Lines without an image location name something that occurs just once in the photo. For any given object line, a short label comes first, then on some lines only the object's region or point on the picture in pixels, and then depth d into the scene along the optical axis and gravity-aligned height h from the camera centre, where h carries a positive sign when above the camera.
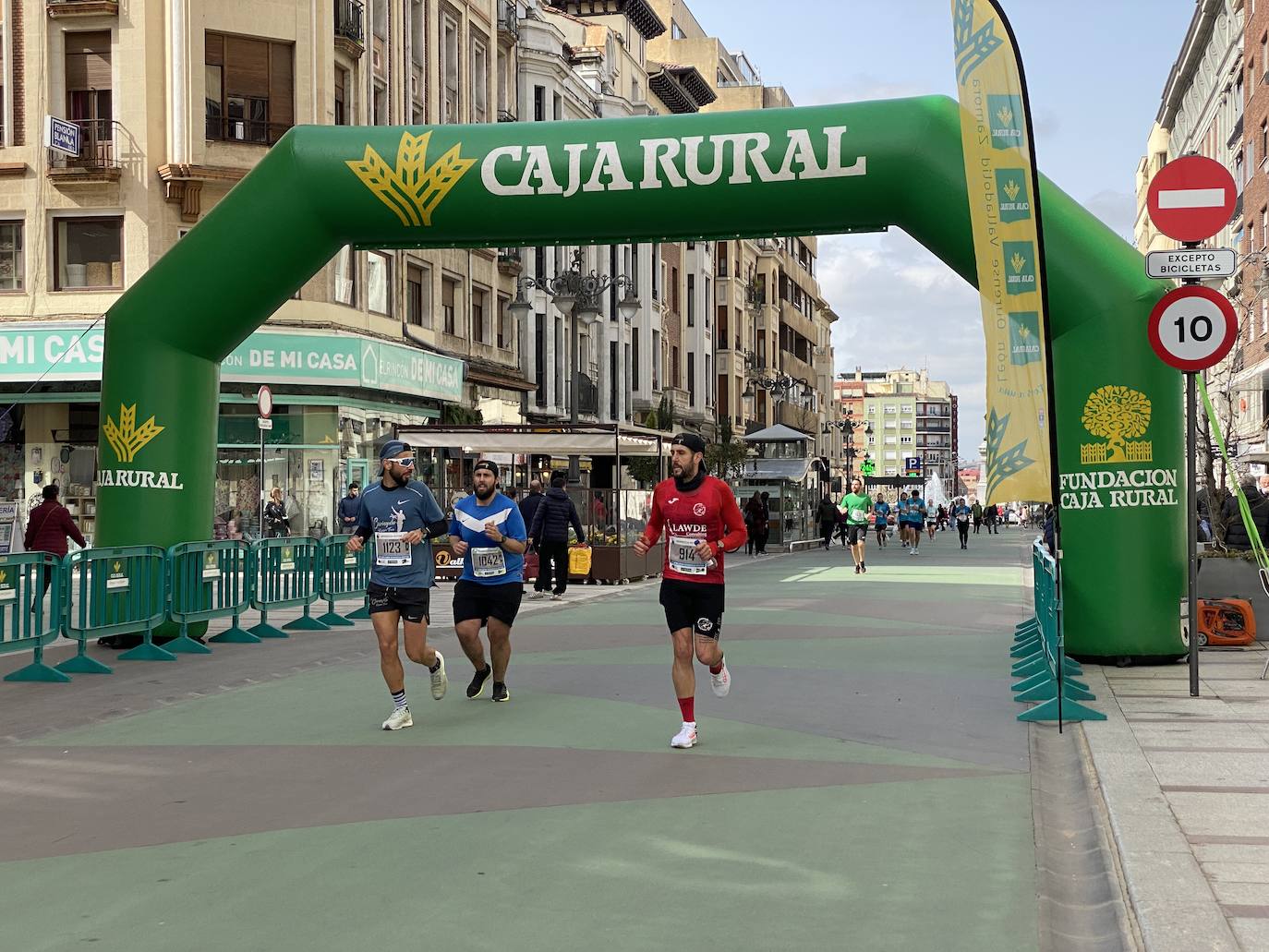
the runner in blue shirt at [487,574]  11.38 -0.44
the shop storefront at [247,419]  30.70 +1.98
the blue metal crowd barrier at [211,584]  14.88 -0.66
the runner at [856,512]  31.77 -0.04
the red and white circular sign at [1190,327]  10.84 +1.23
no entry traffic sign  11.21 +2.18
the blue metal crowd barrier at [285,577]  16.67 -0.67
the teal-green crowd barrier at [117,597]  13.31 -0.69
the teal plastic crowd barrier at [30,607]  12.16 -0.69
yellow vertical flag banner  9.89 +1.63
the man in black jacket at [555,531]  22.67 -0.25
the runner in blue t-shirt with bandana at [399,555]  10.25 -0.27
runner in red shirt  9.52 -0.23
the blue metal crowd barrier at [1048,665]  10.01 -1.22
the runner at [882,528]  48.15 -0.55
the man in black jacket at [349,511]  27.64 +0.07
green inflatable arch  12.84 +2.47
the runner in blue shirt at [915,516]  42.88 -0.17
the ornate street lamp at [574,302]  29.31 +3.96
